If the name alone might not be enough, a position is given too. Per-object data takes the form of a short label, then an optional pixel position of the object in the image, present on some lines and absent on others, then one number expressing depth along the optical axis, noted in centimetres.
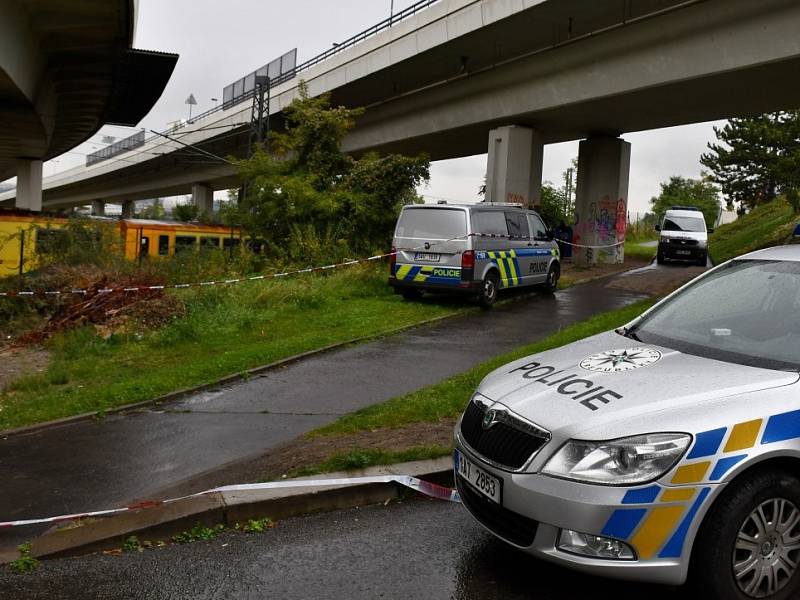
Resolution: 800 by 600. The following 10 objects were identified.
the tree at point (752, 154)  4428
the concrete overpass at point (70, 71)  1653
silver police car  308
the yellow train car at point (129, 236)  1579
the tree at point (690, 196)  6322
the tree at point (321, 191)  1919
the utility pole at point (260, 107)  3070
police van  1345
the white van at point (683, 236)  2361
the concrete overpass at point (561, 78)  1587
